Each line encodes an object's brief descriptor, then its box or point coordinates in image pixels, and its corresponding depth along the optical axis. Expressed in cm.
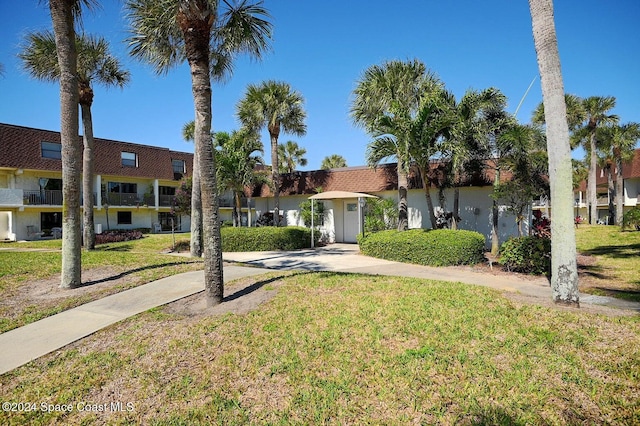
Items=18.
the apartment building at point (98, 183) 2378
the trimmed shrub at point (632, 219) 2086
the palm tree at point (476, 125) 1273
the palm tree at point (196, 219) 1265
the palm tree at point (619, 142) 2958
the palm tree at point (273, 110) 1973
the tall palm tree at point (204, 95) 625
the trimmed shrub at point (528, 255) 994
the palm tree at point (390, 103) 1384
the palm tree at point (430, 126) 1280
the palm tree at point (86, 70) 1498
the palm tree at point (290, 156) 3778
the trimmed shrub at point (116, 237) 1979
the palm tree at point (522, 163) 1193
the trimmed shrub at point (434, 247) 1144
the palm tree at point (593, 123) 2905
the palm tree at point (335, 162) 4181
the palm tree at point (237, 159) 1936
